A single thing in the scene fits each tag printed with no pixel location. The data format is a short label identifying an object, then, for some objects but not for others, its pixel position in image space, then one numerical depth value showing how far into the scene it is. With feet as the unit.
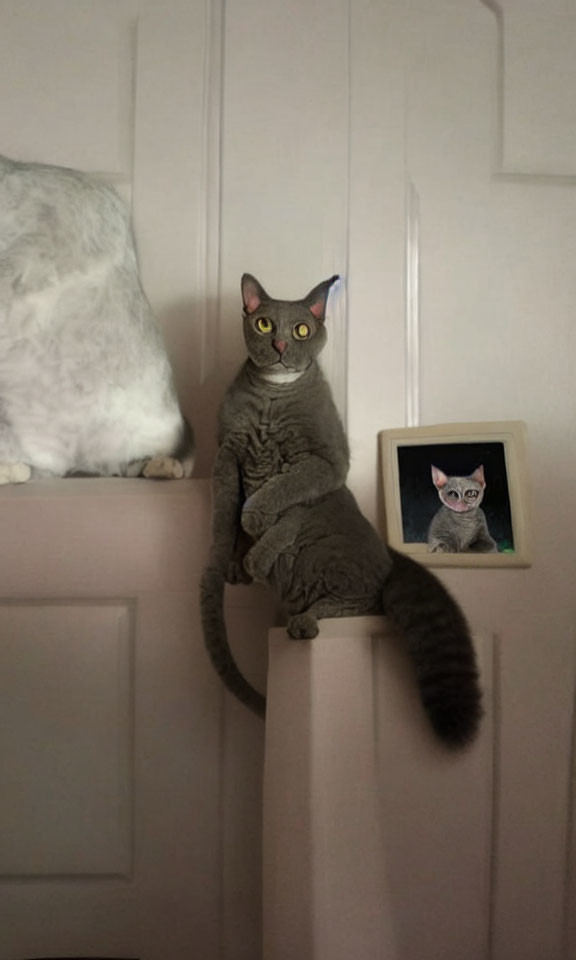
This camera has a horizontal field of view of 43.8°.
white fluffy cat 3.66
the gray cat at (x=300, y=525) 3.20
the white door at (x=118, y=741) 3.70
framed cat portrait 3.88
